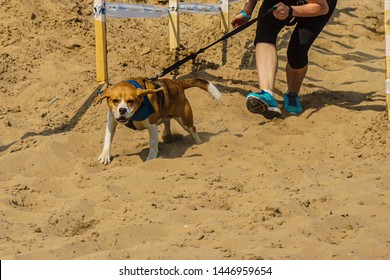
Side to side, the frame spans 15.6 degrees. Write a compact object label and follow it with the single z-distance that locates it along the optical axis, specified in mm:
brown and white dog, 11164
